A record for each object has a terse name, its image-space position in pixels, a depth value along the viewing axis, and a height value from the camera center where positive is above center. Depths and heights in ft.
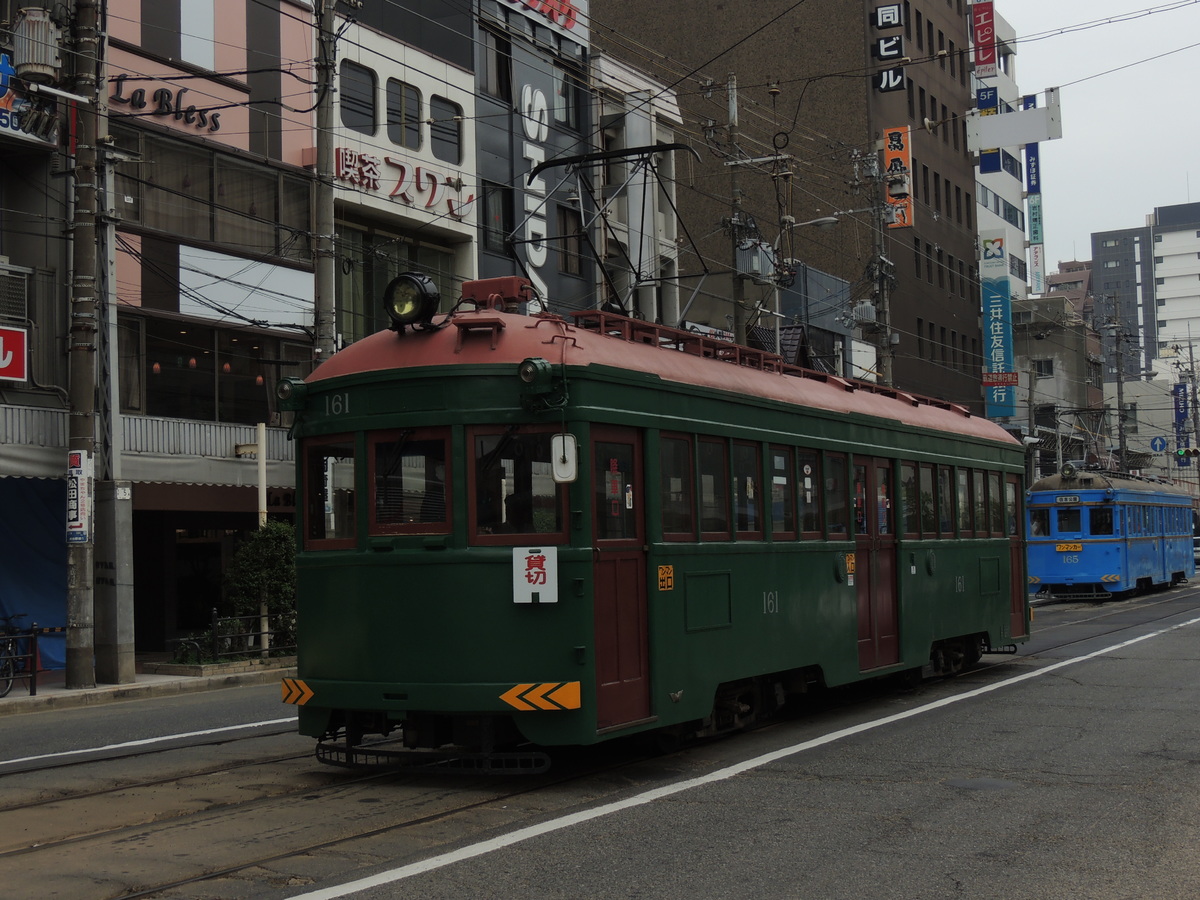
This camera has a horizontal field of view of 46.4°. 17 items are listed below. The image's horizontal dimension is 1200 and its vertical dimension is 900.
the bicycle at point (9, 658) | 57.16 -4.56
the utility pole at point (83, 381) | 59.36 +7.06
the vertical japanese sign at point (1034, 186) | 236.02 +56.86
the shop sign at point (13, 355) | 64.54 +8.92
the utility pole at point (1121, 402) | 180.34 +15.80
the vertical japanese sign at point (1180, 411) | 260.62 +20.32
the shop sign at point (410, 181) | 89.25 +24.04
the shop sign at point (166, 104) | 73.00 +23.57
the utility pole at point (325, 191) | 66.80 +16.88
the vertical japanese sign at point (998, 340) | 200.23 +27.13
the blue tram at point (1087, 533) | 111.75 -0.93
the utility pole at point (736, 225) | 89.81 +20.34
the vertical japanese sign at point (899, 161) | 166.30 +43.93
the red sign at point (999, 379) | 195.62 +20.30
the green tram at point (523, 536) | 29.76 -0.03
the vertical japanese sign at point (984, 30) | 200.50 +71.70
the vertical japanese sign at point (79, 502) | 59.88 +1.87
